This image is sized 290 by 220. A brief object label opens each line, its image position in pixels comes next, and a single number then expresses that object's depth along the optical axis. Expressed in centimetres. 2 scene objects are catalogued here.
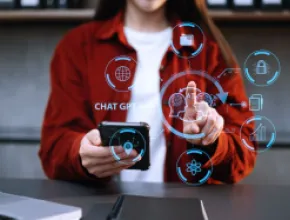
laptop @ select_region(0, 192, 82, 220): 79
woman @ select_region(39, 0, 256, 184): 103
